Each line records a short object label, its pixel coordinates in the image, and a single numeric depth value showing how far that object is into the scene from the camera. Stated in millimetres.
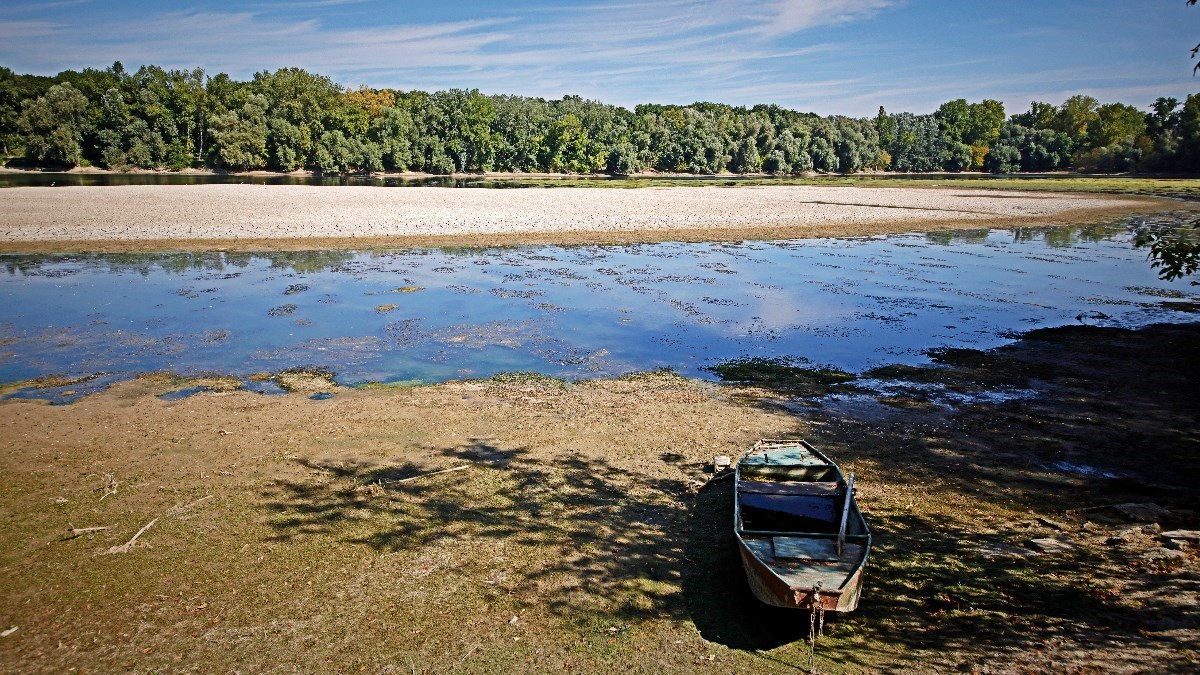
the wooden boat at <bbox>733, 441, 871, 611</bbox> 7770
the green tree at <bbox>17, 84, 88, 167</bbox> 113375
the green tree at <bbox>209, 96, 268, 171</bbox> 118562
